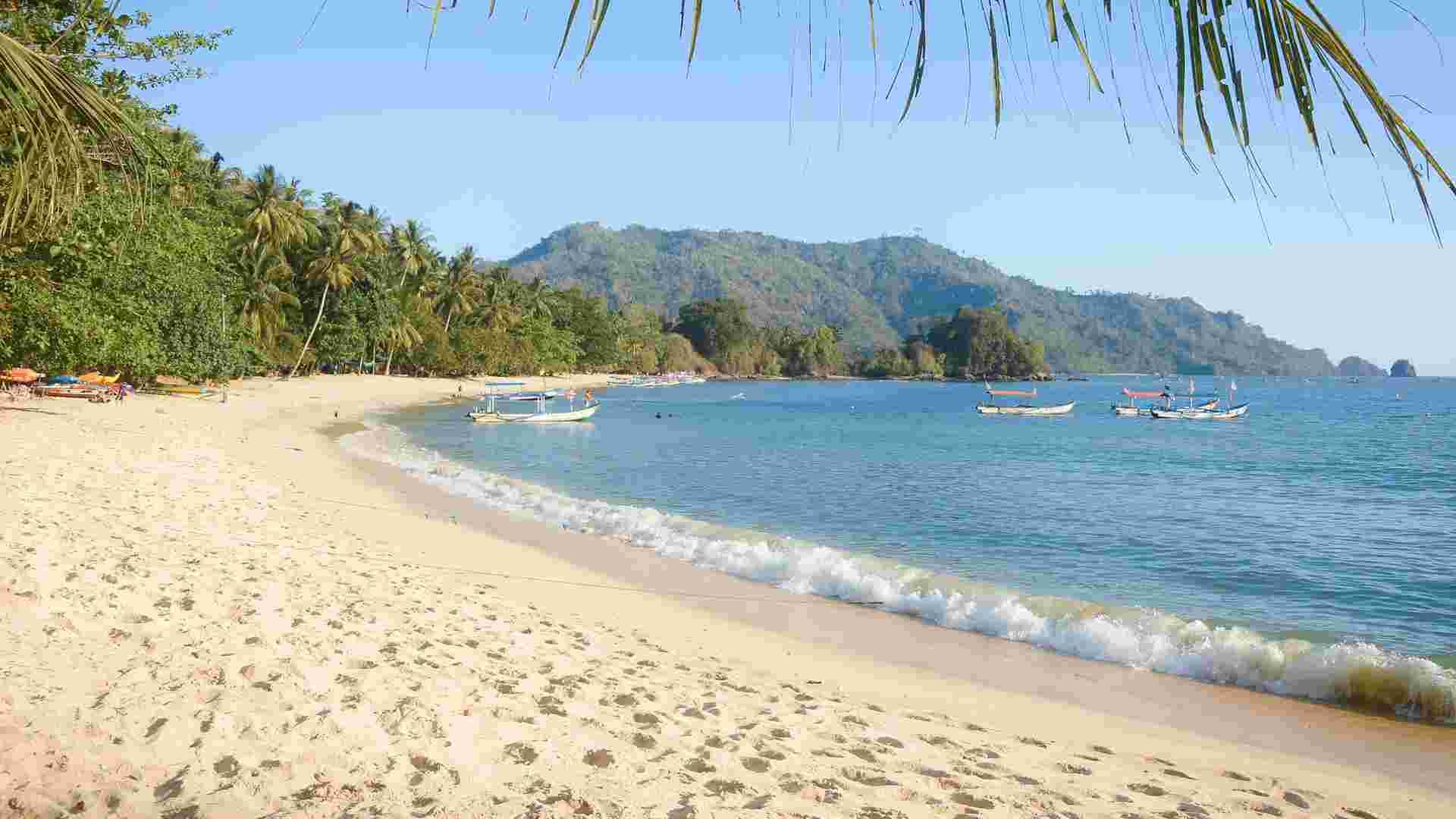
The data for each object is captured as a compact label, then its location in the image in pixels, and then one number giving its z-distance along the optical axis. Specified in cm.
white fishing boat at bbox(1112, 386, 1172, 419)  6406
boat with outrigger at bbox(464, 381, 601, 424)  4434
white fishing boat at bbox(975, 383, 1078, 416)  6406
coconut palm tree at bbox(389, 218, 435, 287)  7175
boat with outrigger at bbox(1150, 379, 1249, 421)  6019
